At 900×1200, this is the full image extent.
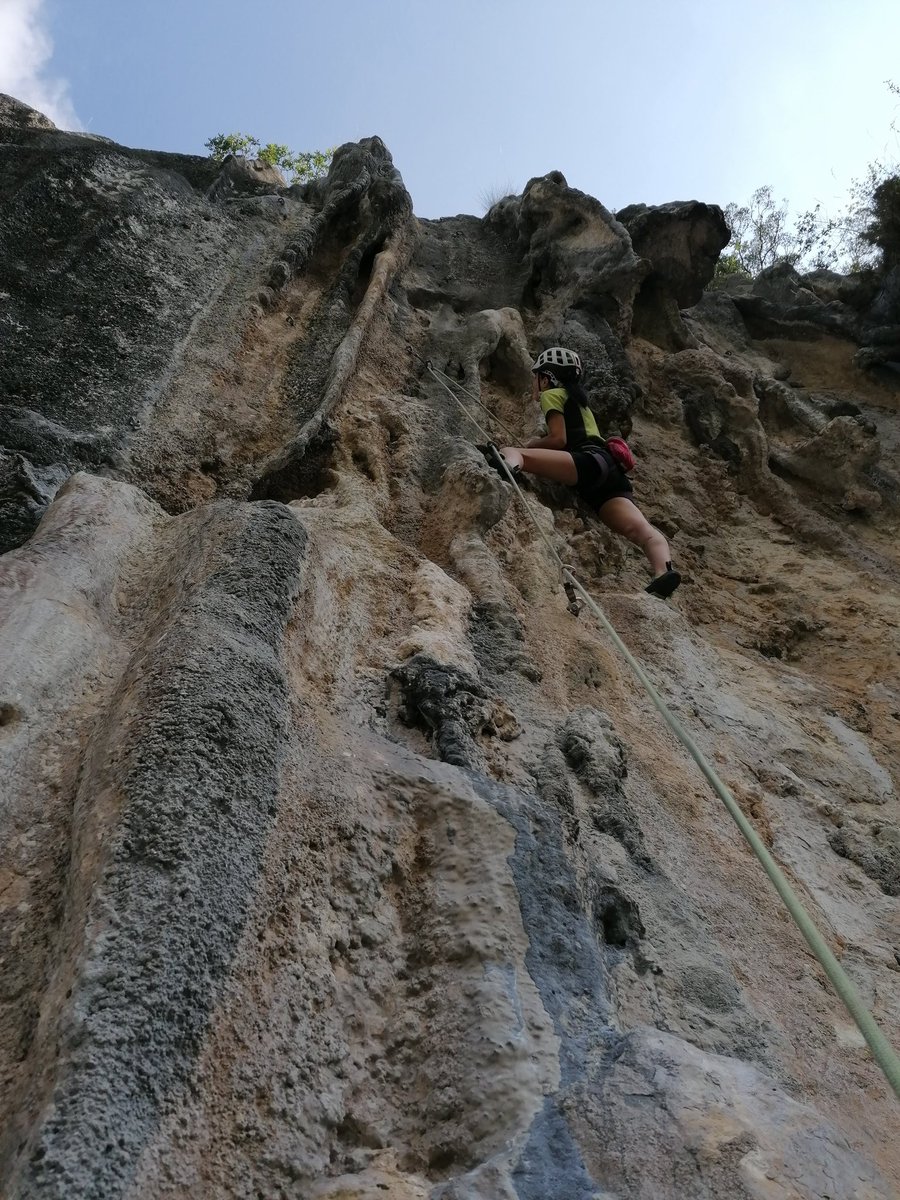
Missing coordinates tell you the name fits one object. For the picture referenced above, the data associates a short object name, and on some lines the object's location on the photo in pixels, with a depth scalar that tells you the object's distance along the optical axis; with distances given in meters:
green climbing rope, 1.46
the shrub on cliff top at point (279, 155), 14.98
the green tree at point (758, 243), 13.14
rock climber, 5.11
